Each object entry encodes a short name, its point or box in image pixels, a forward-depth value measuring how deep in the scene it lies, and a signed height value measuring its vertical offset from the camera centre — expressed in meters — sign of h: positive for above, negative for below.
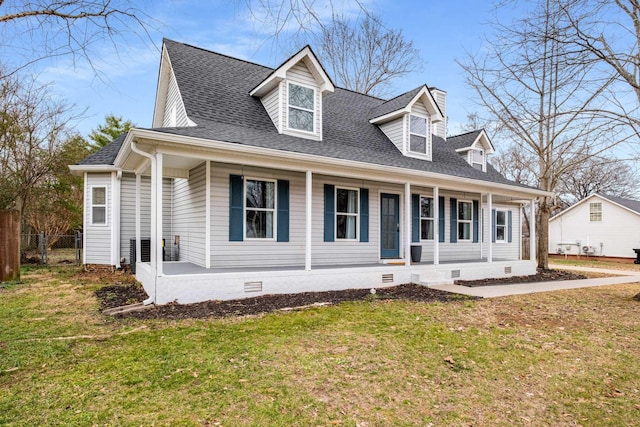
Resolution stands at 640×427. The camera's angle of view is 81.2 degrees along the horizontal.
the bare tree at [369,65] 17.72 +8.65
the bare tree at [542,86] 7.57 +3.65
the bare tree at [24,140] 13.14 +3.17
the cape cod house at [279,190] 7.64 +0.97
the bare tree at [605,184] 32.22 +3.72
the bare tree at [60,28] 3.46 +1.90
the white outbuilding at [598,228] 22.17 -0.20
